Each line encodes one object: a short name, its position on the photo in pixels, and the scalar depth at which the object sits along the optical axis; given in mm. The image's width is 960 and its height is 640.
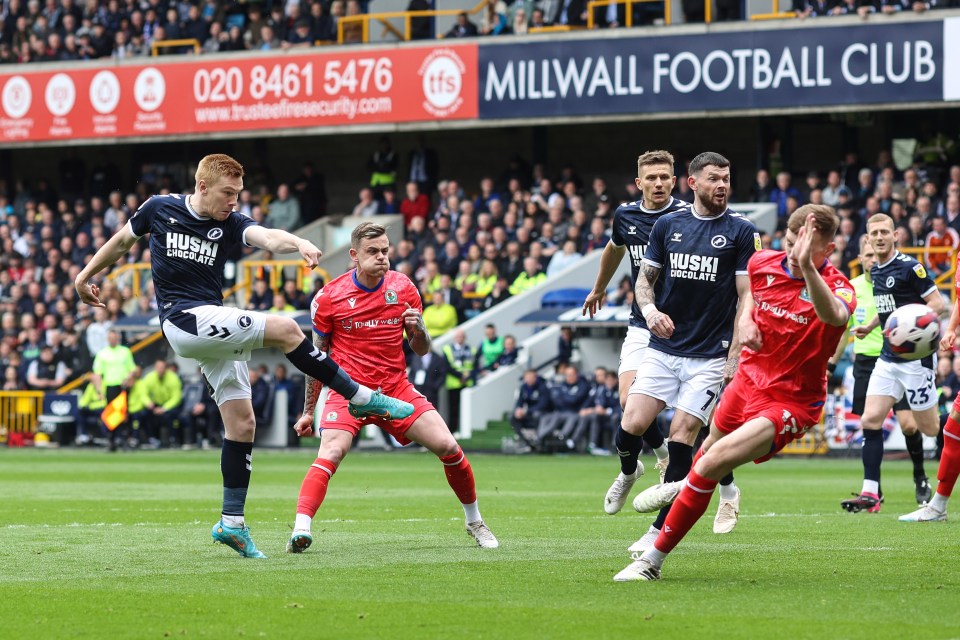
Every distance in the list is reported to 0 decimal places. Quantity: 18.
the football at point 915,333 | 9773
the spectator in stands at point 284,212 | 35531
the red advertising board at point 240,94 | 32938
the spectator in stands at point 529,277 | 29422
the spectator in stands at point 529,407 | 26344
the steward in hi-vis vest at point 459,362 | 28016
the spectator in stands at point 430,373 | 27594
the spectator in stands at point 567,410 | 25953
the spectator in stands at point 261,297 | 31516
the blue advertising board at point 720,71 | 28031
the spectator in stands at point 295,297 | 30844
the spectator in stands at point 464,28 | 32625
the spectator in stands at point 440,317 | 29078
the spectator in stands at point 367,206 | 35188
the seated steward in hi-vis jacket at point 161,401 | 29781
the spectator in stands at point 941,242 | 24953
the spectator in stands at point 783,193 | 28391
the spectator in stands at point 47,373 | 32469
